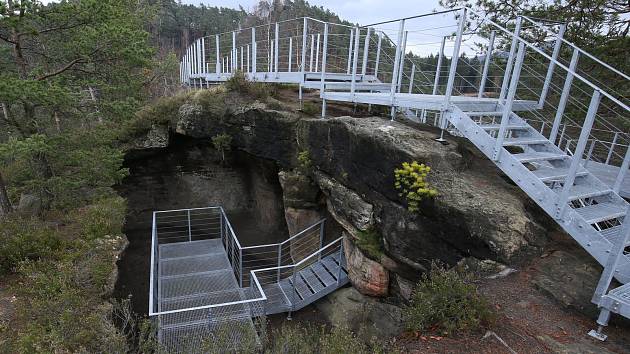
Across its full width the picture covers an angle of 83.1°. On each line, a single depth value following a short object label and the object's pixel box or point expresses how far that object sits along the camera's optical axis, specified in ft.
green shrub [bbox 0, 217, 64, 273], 21.52
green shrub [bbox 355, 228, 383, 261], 21.23
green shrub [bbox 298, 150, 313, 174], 26.91
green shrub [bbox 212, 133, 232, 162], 34.86
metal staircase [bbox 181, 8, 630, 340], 12.95
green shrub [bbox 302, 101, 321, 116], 28.76
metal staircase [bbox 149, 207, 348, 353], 23.61
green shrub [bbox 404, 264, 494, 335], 12.06
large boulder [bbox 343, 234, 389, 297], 22.15
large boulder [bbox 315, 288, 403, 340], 21.13
